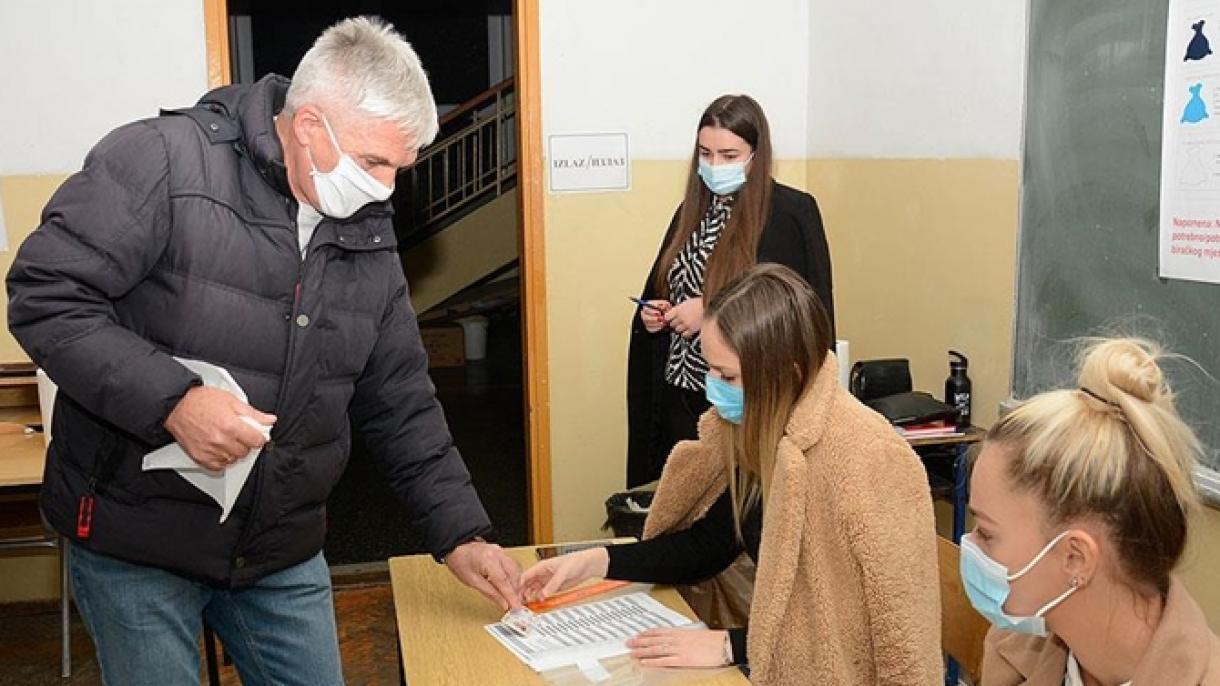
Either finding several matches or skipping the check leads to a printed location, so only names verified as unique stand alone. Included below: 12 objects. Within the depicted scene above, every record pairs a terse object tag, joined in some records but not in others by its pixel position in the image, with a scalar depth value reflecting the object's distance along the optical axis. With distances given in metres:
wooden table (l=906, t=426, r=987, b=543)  2.82
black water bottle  3.03
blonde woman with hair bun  1.23
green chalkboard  2.33
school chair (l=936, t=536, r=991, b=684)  1.80
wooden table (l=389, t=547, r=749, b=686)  1.61
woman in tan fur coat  1.67
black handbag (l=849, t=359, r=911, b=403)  3.20
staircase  8.13
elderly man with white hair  1.50
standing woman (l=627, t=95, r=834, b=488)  2.91
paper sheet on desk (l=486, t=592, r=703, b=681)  1.66
